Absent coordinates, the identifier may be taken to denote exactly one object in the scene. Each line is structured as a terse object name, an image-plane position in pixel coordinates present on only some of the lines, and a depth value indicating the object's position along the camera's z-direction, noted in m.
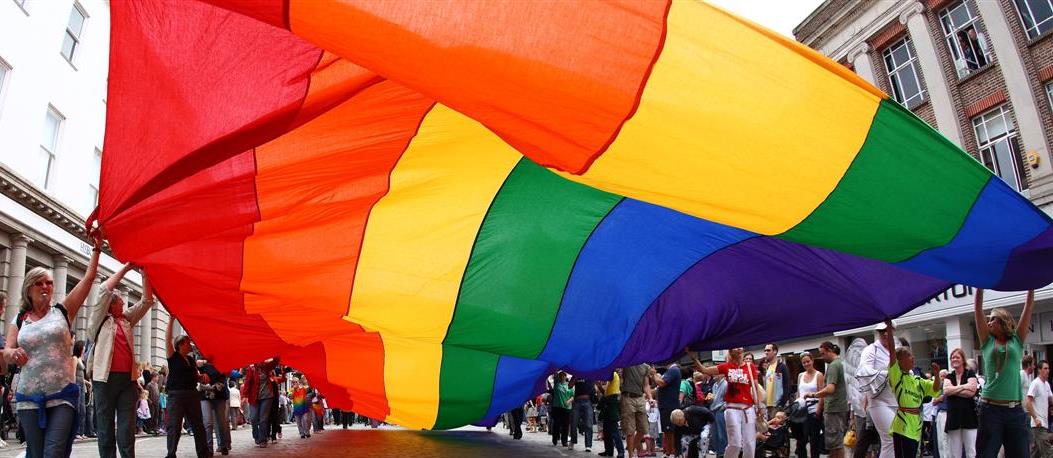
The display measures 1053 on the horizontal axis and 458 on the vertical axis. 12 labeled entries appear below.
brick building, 18.22
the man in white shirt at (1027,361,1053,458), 10.64
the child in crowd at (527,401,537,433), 25.67
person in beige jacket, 7.09
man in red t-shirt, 8.98
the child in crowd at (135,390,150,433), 19.23
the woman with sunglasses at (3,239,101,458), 5.31
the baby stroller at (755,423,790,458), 10.93
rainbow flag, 3.60
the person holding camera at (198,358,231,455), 11.19
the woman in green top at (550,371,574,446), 15.30
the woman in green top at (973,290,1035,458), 6.51
